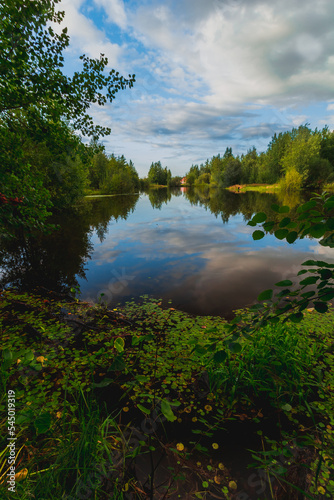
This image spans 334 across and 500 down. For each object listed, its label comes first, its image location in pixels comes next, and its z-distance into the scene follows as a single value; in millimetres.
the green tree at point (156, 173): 140875
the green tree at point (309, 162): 54062
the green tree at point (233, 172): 82412
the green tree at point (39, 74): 3852
